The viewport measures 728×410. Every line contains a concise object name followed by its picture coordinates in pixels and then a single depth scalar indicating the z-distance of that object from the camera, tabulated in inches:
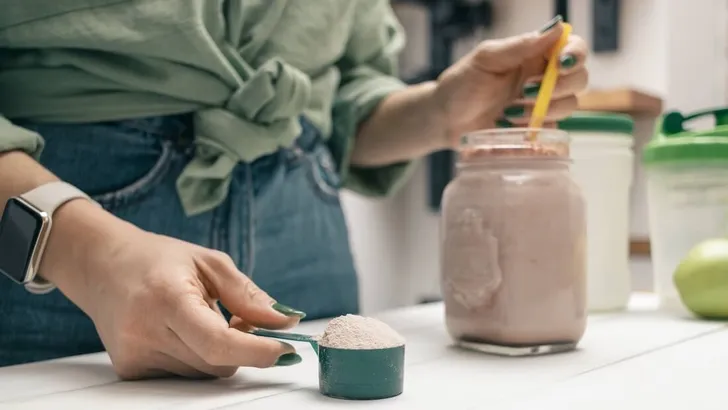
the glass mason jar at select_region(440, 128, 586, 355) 21.3
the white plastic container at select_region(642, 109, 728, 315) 29.4
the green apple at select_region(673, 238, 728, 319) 27.4
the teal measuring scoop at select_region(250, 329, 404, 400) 16.8
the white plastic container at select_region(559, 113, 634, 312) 31.0
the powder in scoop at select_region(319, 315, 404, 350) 17.0
